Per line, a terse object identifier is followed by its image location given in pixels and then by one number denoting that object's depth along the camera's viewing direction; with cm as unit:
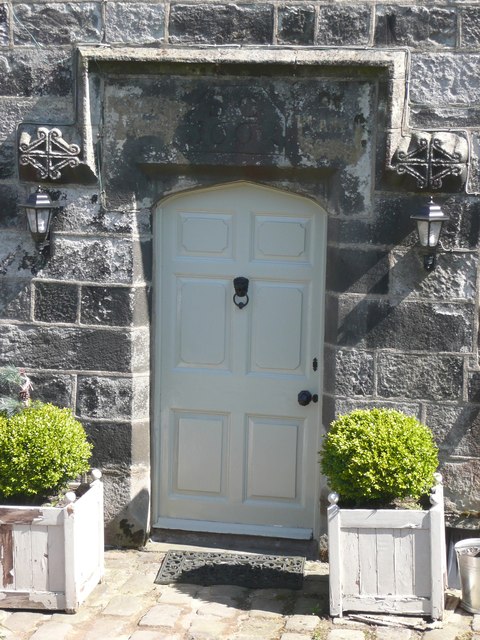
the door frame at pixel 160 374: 603
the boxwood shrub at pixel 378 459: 517
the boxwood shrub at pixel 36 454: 536
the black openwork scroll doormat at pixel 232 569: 573
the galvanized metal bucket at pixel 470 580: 530
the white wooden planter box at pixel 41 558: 528
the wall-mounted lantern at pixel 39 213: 586
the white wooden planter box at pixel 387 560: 520
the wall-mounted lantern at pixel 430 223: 554
